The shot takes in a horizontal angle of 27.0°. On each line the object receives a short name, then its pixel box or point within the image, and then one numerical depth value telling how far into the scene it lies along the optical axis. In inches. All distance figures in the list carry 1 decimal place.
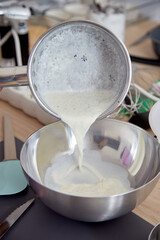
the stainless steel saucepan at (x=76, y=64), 18.3
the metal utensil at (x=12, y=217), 16.5
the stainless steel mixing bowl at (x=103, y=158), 15.2
